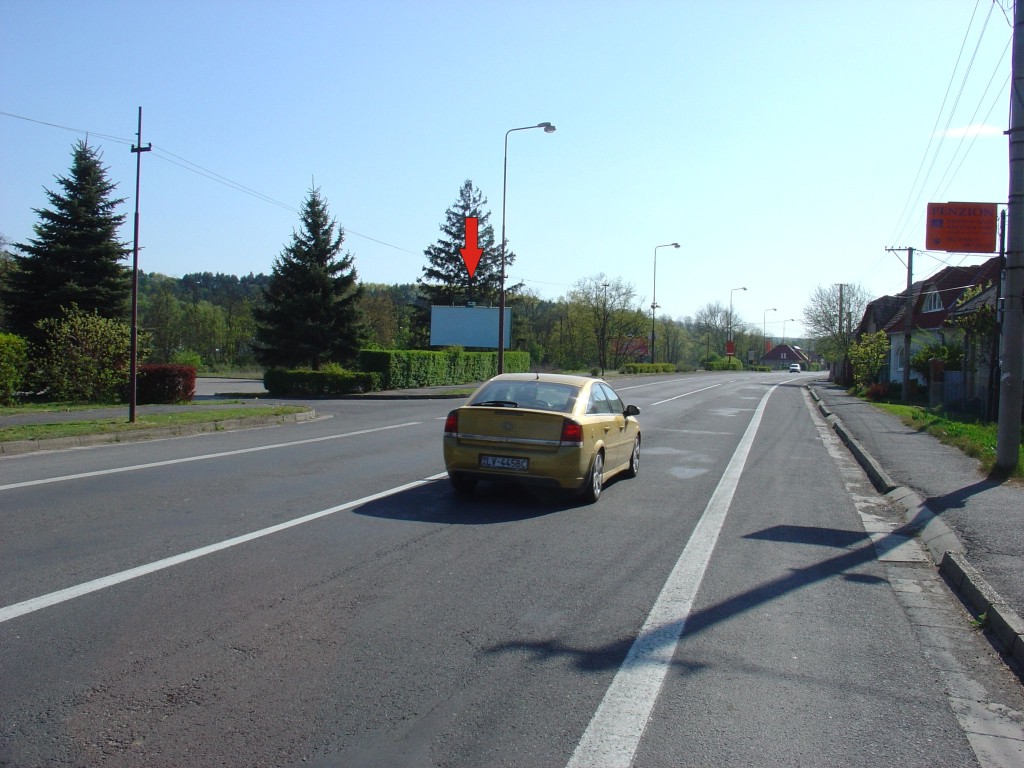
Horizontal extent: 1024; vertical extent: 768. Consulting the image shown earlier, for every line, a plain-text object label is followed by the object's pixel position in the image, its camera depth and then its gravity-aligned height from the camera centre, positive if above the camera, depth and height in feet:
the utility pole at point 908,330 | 119.96 +7.13
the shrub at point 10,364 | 70.33 -1.22
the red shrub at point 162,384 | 81.25 -2.96
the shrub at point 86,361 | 76.89 -0.82
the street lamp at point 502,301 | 104.26 +8.87
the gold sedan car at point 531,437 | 29.53 -2.60
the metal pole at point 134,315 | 53.64 +2.70
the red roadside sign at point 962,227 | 45.65 +8.53
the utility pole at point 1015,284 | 37.68 +4.46
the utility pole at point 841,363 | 202.04 +3.15
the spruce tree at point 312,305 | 154.30 +10.23
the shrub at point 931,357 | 110.52 +2.82
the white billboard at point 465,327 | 182.29 +8.24
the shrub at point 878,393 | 127.54 -2.57
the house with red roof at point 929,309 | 147.47 +14.79
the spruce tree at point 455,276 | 236.43 +25.40
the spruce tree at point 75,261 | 118.01 +13.29
